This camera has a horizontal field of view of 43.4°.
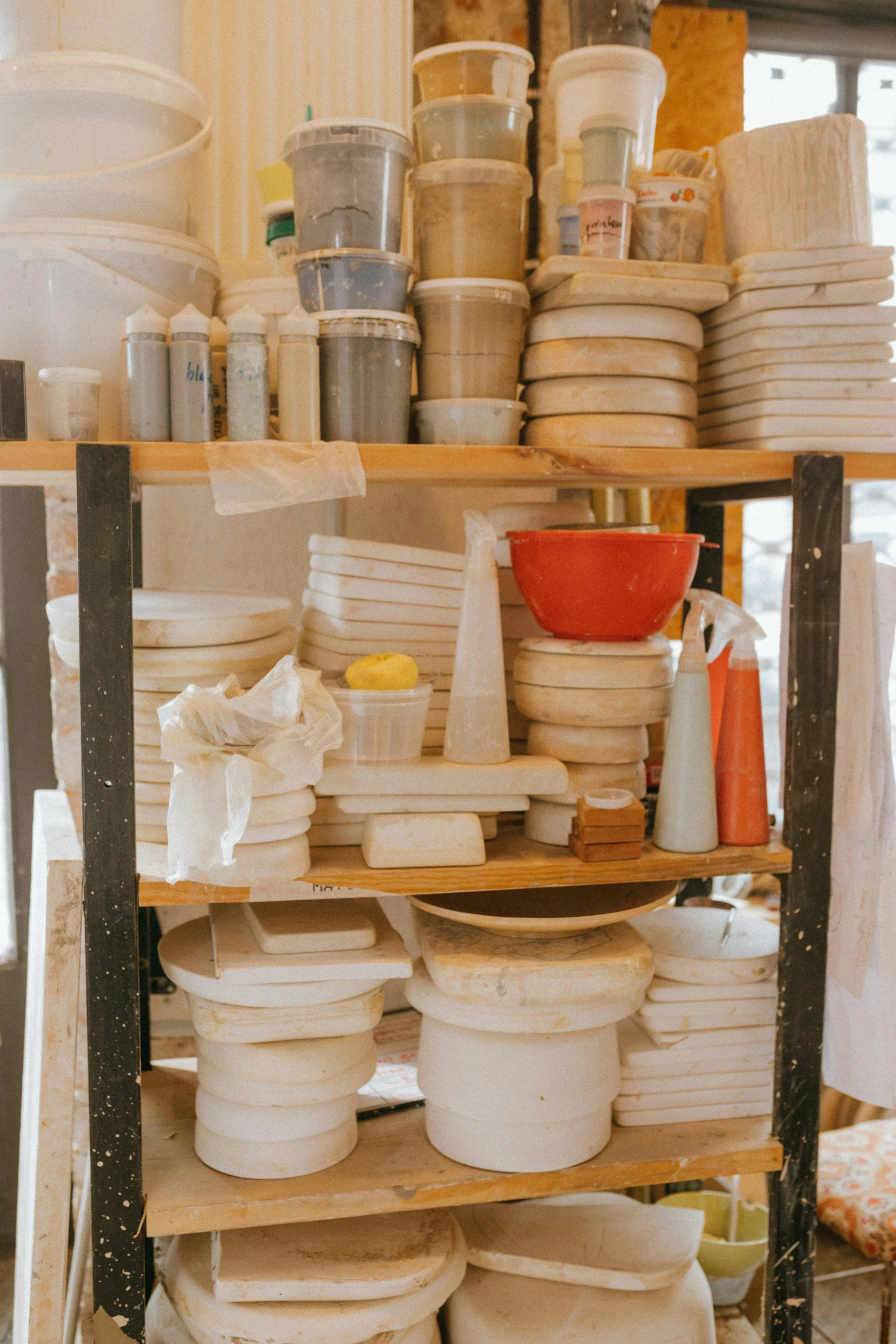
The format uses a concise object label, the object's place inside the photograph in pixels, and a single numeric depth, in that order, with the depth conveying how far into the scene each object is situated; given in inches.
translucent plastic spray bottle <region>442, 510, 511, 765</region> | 64.9
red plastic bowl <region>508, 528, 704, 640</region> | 64.3
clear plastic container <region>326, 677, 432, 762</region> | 62.2
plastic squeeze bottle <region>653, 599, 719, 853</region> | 65.9
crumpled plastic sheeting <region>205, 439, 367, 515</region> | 58.0
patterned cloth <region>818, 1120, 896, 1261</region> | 81.0
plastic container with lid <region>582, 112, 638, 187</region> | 63.2
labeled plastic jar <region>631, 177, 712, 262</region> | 65.2
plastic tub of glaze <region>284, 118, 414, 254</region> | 60.6
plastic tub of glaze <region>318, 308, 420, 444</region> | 61.2
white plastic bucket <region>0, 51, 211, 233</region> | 61.2
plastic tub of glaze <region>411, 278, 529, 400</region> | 63.7
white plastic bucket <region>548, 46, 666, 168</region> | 67.5
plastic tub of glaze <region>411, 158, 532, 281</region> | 62.9
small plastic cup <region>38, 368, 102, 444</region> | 57.7
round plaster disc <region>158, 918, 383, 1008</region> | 63.1
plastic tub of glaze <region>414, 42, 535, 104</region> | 61.9
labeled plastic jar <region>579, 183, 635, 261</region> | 63.0
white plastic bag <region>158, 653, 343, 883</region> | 57.0
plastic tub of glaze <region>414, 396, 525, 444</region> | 63.9
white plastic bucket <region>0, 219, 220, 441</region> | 60.1
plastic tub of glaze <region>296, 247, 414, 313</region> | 61.4
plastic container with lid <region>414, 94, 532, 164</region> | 62.4
